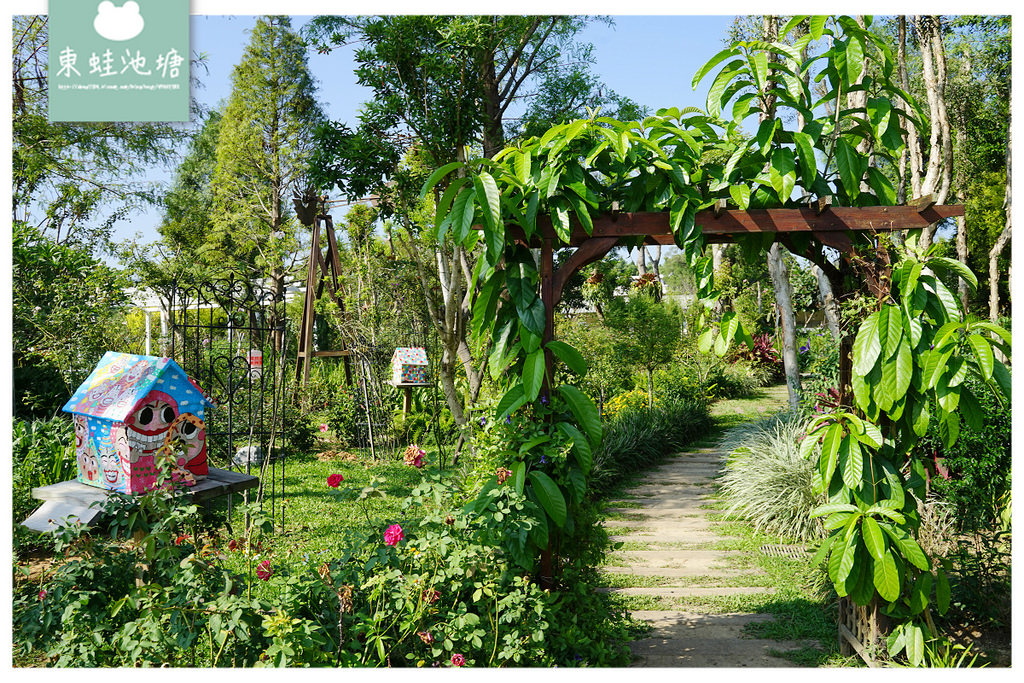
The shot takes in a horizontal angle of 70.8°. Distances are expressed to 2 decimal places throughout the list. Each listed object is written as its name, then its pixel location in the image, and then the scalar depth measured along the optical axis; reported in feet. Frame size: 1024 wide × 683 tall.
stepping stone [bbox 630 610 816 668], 9.97
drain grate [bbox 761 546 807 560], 14.99
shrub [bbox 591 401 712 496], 21.81
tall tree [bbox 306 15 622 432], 18.15
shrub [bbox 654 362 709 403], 30.87
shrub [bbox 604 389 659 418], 26.47
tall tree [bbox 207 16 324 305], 51.16
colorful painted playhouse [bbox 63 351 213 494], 12.57
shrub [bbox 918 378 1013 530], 12.57
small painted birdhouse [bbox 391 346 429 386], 23.06
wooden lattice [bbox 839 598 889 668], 9.37
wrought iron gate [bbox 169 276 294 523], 16.75
